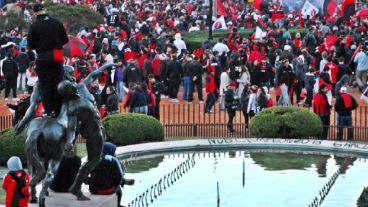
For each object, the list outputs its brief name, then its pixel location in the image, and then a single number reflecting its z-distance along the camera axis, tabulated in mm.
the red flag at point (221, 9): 49125
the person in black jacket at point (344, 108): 28516
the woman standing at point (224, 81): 34031
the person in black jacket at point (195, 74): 35562
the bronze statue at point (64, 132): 17797
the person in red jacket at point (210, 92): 33062
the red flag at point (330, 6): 45122
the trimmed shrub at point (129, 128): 26328
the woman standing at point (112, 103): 29245
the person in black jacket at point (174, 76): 36031
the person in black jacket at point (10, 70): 34906
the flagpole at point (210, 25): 43584
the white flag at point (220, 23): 47438
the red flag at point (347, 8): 45406
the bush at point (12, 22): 45938
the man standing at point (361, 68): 36781
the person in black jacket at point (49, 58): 18125
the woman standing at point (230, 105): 29859
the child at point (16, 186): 17062
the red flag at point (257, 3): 49266
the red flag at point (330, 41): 39594
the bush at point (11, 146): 23531
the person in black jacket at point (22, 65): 36344
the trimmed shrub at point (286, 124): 27328
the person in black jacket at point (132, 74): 34906
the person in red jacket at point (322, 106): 28688
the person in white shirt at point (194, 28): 51003
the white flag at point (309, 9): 46281
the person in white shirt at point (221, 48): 39688
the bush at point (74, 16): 46875
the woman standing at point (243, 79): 33841
